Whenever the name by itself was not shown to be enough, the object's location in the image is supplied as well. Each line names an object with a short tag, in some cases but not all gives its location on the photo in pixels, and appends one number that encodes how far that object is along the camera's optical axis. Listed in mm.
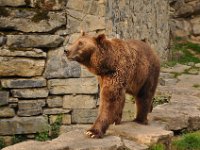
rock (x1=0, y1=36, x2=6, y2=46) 14536
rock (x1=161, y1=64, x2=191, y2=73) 23744
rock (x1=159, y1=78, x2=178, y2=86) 20610
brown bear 9454
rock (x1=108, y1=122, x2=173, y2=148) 9846
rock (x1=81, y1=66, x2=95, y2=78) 14948
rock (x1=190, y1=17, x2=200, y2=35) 32450
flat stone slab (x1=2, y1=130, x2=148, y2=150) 8949
